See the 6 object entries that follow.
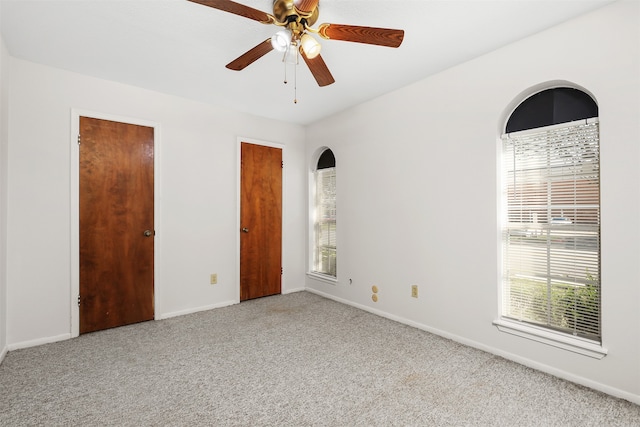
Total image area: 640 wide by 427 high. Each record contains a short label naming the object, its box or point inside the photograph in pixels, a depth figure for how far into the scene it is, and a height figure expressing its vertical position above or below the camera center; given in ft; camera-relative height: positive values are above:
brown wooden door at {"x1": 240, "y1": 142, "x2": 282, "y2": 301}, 13.30 -0.26
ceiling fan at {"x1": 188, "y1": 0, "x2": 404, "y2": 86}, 5.47 +3.54
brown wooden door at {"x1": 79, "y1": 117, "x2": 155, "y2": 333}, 9.84 -0.28
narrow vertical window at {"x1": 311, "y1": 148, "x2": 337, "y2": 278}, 14.12 -0.04
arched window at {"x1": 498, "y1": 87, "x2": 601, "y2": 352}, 7.07 +0.00
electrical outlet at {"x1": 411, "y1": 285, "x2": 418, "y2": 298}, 10.23 -2.50
